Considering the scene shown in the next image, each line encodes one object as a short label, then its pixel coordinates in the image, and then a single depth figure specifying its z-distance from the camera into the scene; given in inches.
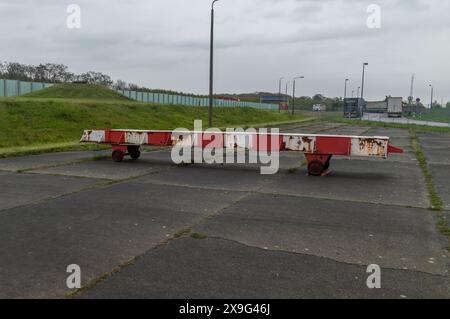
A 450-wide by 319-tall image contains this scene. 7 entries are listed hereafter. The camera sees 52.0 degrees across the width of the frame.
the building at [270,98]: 5971.0
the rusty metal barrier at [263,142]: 436.5
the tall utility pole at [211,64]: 827.4
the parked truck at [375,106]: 3966.5
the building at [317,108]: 4421.8
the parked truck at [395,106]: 2864.2
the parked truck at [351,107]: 2955.2
